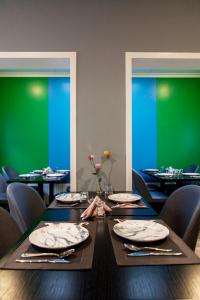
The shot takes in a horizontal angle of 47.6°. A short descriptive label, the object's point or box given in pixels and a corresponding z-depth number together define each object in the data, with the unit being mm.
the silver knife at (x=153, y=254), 824
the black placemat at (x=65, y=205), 1499
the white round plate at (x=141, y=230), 944
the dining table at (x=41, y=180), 3148
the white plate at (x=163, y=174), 3549
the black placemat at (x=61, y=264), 745
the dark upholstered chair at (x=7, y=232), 1116
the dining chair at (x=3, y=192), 3145
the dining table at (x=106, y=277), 615
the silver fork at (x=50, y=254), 817
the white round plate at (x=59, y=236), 881
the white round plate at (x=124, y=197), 1587
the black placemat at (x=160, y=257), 773
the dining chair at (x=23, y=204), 1407
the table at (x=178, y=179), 3055
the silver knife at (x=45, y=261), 775
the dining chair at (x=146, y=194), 2922
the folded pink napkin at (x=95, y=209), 1256
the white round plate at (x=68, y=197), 1590
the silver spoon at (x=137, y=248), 859
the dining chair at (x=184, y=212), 1196
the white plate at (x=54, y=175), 3645
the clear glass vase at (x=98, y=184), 2084
